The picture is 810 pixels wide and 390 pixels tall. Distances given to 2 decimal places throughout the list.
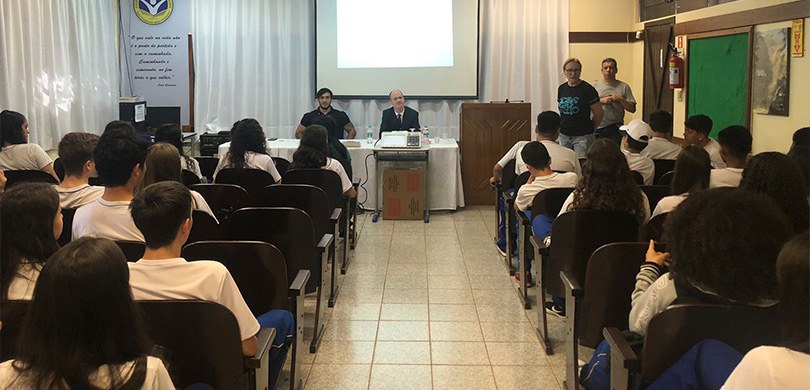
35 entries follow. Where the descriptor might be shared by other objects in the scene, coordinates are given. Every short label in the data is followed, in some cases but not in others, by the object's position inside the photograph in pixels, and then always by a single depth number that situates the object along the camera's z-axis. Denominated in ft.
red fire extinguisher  25.11
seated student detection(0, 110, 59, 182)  16.63
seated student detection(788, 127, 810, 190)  12.33
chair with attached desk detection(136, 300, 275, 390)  6.91
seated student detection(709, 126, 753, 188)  14.10
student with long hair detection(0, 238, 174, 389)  5.06
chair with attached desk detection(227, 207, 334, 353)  12.05
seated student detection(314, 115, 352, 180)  21.38
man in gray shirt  24.77
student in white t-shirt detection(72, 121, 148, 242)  10.06
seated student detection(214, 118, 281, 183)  17.28
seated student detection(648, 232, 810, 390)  4.62
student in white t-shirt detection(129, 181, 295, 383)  7.32
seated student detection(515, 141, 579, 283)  14.98
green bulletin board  21.11
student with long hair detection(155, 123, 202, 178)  16.63
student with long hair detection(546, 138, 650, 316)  11.62
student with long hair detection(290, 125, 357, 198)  17.85
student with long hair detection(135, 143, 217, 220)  11.94
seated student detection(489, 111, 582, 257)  17.53
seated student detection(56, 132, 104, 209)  11.95
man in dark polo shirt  26.37
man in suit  26.94
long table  25.46
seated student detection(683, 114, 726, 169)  17.66
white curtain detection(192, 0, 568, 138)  29.91
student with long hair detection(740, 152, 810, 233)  9.51
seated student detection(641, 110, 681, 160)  18.29
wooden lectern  26.00
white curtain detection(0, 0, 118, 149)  21.45
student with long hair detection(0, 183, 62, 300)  7.40
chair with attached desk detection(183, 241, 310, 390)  9.51
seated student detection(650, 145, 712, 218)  11.48
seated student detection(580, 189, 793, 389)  6.45
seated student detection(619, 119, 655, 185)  16.76
